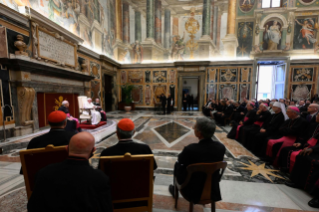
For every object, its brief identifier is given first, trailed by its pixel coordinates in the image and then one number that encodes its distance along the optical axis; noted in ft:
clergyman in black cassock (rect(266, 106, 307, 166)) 10.29
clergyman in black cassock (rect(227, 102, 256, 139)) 16.21
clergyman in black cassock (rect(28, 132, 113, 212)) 3.18
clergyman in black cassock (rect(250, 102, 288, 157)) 12.50
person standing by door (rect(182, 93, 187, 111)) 43.88
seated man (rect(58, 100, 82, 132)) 14.72
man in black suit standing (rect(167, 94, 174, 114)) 38.27
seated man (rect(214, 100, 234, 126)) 25.30
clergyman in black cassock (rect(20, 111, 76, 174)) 6.40
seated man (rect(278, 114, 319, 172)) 9.23
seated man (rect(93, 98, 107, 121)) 25.32
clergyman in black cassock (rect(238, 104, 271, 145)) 14.48
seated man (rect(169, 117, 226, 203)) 5.48
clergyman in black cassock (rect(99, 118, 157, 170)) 5.54
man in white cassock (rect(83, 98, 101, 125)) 22.47
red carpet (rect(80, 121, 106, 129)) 21.16
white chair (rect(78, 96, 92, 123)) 22.57
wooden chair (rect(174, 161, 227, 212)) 5.14
